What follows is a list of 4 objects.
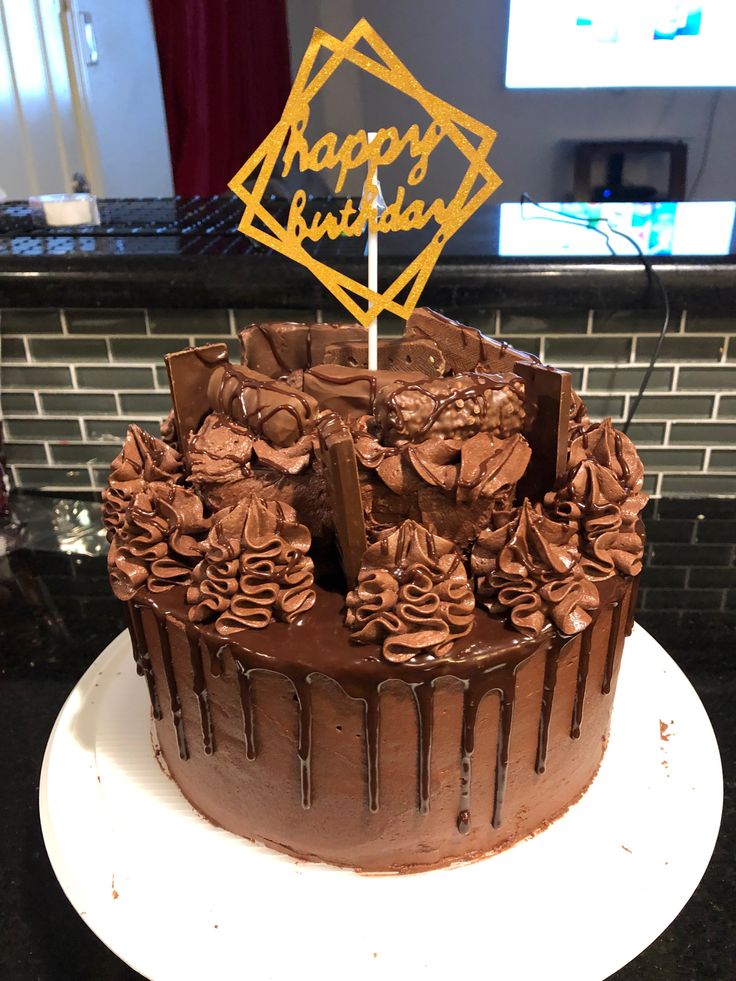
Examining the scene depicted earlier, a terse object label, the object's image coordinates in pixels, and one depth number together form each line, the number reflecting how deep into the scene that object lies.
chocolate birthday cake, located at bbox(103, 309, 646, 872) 0.31
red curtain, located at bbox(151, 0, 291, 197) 1.25
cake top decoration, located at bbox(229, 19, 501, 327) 0.35
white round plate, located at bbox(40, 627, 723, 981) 0.30
